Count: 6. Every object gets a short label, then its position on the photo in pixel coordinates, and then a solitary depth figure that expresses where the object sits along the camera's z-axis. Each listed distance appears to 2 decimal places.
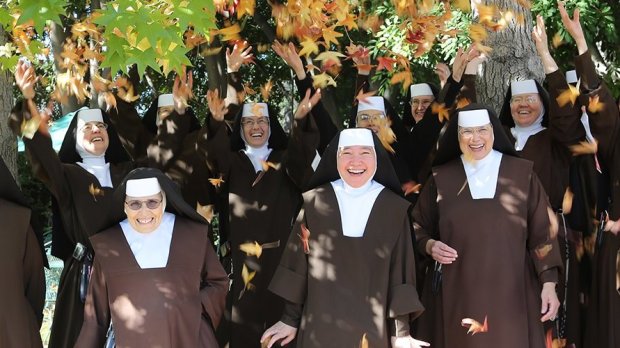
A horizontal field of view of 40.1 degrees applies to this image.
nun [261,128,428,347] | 4.76
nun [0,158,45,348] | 5.04
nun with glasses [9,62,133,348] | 5.47
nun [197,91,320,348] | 6.42
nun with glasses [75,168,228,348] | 4.61
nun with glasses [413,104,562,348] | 5.06
